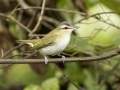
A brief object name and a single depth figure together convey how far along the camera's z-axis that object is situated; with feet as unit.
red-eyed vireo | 20.18
